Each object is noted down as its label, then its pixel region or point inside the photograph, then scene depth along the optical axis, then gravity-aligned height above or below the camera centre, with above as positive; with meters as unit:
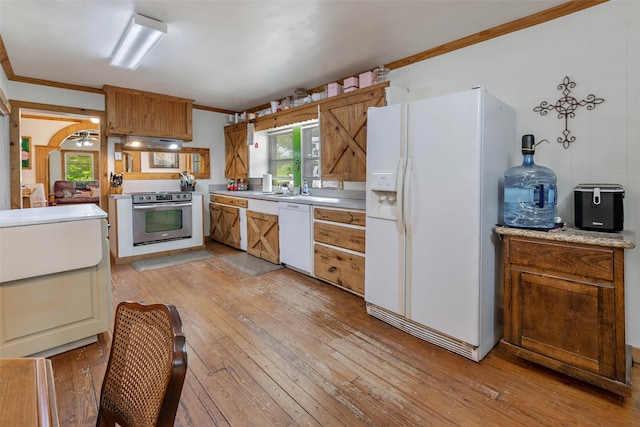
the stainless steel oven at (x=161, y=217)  4.66 -0.26
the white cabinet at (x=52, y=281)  2.01 -0.56
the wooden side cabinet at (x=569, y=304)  1.77 -0.65
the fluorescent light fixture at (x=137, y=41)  2.58 +1.45
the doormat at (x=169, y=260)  4.39 -0.90
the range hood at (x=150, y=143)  4.84 +0.90
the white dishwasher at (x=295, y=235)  3.78 -0.45
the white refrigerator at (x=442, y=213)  2.13 -0.11
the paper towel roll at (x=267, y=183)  5.39 +0.28
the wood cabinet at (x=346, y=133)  3.47 +0.76
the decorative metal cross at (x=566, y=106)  2.34 +0.68
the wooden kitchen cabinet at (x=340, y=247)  3.13 -0.51
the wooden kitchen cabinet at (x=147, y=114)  4.55 +1.32
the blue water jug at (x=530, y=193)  2.14 +0.03
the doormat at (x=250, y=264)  4.14 -0.90
